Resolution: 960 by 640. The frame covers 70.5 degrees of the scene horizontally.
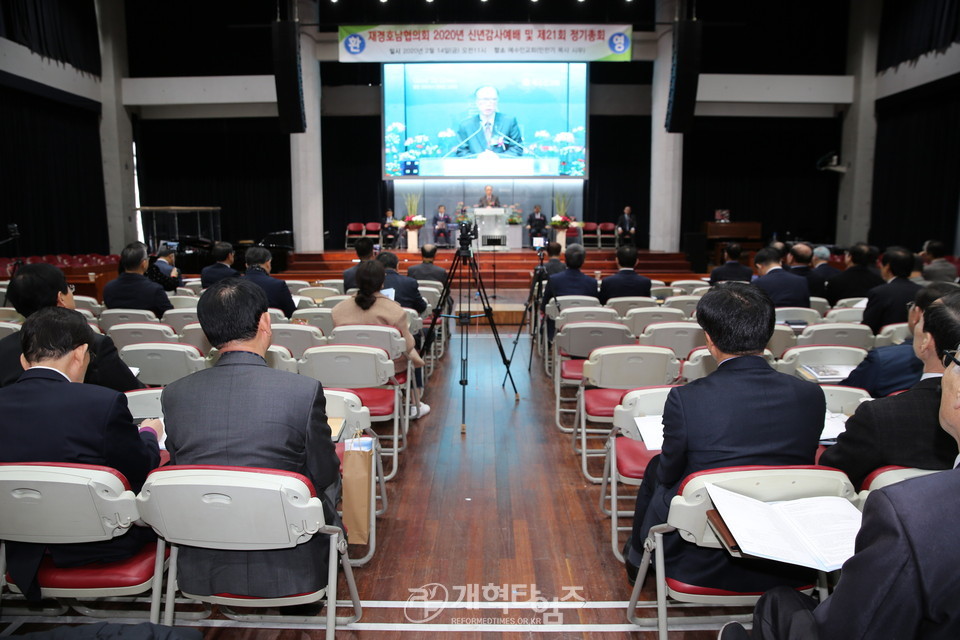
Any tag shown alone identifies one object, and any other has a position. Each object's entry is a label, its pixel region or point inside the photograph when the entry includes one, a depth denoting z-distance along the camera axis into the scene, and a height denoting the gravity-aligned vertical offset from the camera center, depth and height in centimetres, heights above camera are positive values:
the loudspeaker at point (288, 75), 960 +198
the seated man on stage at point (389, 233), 1477 -42
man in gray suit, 200 -63
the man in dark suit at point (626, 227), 1502 -30
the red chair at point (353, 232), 1582 -45
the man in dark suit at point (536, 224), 1478 -23
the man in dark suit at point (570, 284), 627 -65
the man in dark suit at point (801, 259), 654 -44
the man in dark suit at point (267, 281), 540 -53
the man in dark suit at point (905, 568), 103 -54
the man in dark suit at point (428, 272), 761 -65
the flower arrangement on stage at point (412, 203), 1623 +24
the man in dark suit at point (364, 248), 599 -30
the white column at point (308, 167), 1375 +95
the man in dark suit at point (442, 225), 1502 -26
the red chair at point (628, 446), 270 -105
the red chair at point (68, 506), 186 -81
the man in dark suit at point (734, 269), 630 -51
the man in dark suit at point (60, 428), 205 -64
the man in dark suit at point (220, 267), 619 -48
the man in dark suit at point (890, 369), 297 -68
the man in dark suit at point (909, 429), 198 -63
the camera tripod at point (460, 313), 490 -71
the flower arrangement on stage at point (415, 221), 1388 -16
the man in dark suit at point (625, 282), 627 -63
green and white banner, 1262 +316
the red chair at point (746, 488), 181 -73
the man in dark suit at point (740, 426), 206 -64
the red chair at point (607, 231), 1559 -40
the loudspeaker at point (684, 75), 954 +197
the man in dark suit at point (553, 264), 763 -57
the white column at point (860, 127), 1427 +185
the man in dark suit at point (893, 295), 465 -55
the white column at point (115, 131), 1453 +179
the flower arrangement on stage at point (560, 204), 1647 +22
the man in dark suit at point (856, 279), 638 -61
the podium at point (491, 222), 1483 -19
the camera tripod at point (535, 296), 678 -88
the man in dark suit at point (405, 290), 564 -63
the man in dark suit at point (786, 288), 574 -62
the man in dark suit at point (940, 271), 571 -49
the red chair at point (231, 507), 181 -79
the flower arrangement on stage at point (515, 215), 1489 -4
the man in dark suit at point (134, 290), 535 -60
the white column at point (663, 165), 1382 +100
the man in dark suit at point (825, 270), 728 -61
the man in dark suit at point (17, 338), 291 -54
